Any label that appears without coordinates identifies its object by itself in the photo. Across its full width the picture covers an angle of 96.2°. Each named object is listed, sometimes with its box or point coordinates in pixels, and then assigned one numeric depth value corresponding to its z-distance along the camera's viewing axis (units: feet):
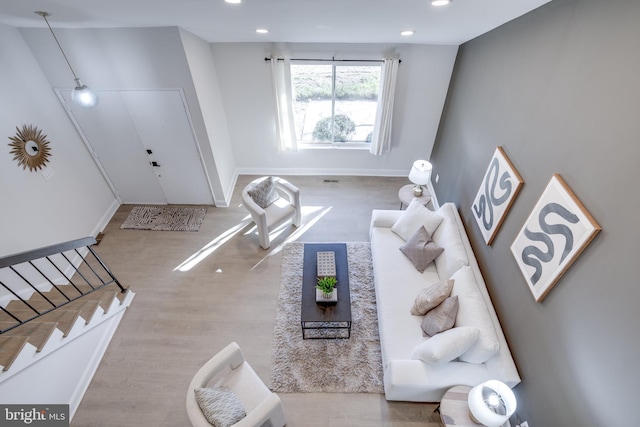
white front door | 12.75
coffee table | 9.64
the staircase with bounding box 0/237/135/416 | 7.38
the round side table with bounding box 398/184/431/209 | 13.79
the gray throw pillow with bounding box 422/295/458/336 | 8.59
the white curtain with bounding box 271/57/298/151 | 14.58
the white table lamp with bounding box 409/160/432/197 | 13.24
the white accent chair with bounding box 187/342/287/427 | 6.91
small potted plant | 9.83
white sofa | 7.89
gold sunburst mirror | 10.55
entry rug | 14.83
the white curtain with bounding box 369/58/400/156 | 14.24
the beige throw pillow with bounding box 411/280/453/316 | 9.12
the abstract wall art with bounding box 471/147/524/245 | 8.38
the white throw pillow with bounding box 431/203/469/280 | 9.98
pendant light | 9.69
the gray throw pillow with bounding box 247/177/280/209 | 13.55
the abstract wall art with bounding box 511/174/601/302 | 5.88
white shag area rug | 9.27
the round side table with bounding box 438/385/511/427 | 7.33
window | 15.20
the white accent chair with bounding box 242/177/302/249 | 12.85
